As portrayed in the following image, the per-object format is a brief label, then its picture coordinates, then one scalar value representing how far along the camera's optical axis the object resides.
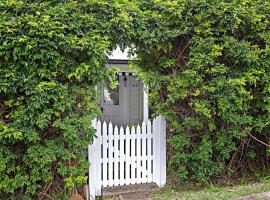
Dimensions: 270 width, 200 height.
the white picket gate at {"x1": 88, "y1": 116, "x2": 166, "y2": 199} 4.67
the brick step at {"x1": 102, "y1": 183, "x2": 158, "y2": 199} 4.70
